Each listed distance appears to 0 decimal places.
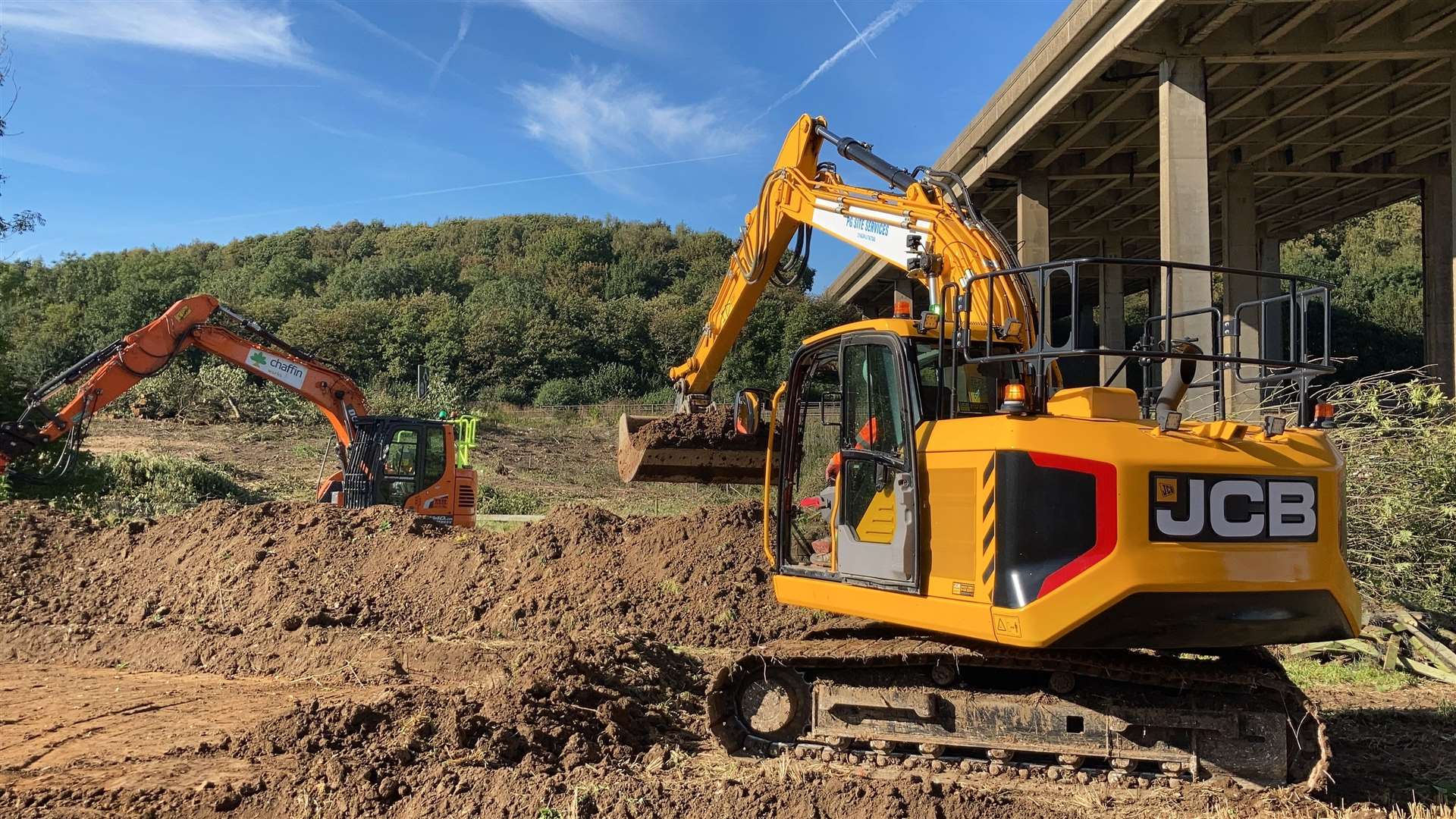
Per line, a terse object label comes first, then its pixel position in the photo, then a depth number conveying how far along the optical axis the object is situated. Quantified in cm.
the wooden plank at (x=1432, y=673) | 745
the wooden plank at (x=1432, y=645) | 757
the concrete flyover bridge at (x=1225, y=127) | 1293
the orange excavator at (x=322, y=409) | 1287
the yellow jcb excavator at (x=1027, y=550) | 430
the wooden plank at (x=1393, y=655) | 775
